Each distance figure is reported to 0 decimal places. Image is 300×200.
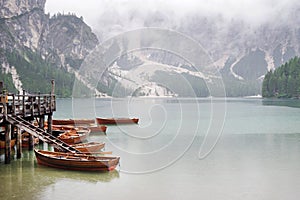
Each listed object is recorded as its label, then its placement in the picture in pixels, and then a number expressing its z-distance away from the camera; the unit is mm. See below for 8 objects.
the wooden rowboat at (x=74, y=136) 41156
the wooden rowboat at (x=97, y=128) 57062
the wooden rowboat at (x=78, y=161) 28125
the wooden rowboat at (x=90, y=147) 34144
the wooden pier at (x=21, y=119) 30359
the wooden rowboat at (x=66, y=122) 67000
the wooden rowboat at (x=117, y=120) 73375
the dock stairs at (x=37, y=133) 30719
